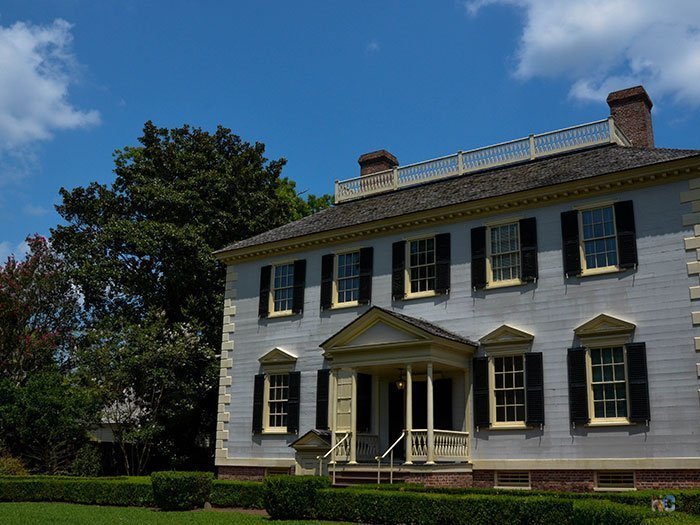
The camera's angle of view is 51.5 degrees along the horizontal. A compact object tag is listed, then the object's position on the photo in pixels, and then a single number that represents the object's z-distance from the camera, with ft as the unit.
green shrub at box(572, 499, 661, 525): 34.65
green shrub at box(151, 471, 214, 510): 62.59
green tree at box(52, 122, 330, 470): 101.91
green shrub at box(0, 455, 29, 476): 85.11
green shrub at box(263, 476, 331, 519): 53.06
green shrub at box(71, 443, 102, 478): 93.04
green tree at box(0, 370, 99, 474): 88.38
